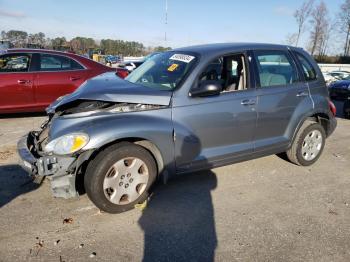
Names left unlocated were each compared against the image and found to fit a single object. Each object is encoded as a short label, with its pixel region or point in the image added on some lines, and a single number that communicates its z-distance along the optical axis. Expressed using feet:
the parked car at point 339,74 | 62.08
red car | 22.31
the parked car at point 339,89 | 42.89
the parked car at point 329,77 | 59.34
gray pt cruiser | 10.47
